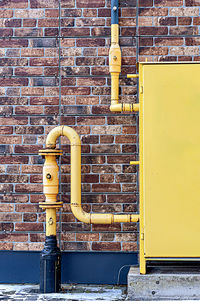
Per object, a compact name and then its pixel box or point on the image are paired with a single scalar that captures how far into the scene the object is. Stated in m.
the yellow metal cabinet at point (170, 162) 3.63
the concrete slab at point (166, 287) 3.63
